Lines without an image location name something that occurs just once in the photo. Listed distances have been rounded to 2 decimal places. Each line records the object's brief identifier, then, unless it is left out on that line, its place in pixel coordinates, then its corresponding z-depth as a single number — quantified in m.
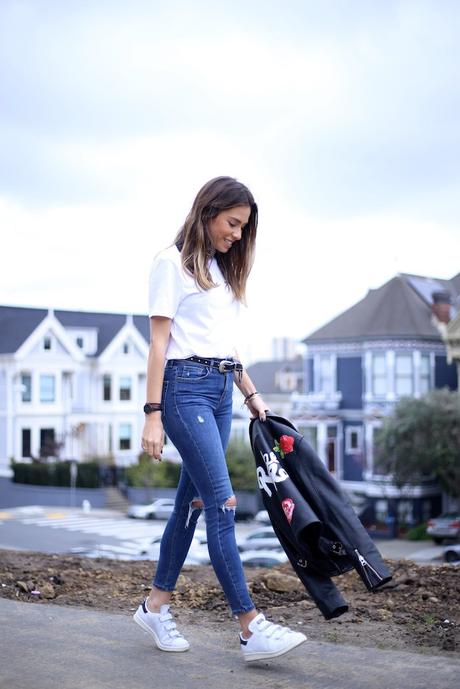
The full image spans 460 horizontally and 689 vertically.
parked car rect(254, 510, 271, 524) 37.62
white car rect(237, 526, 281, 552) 27.55
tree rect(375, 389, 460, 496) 33.81
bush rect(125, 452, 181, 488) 43.09
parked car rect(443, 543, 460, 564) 23.23
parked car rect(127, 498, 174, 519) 39.53
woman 3.94
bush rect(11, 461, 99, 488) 43.84
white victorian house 44.56
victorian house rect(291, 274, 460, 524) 37.34
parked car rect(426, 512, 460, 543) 32.84
